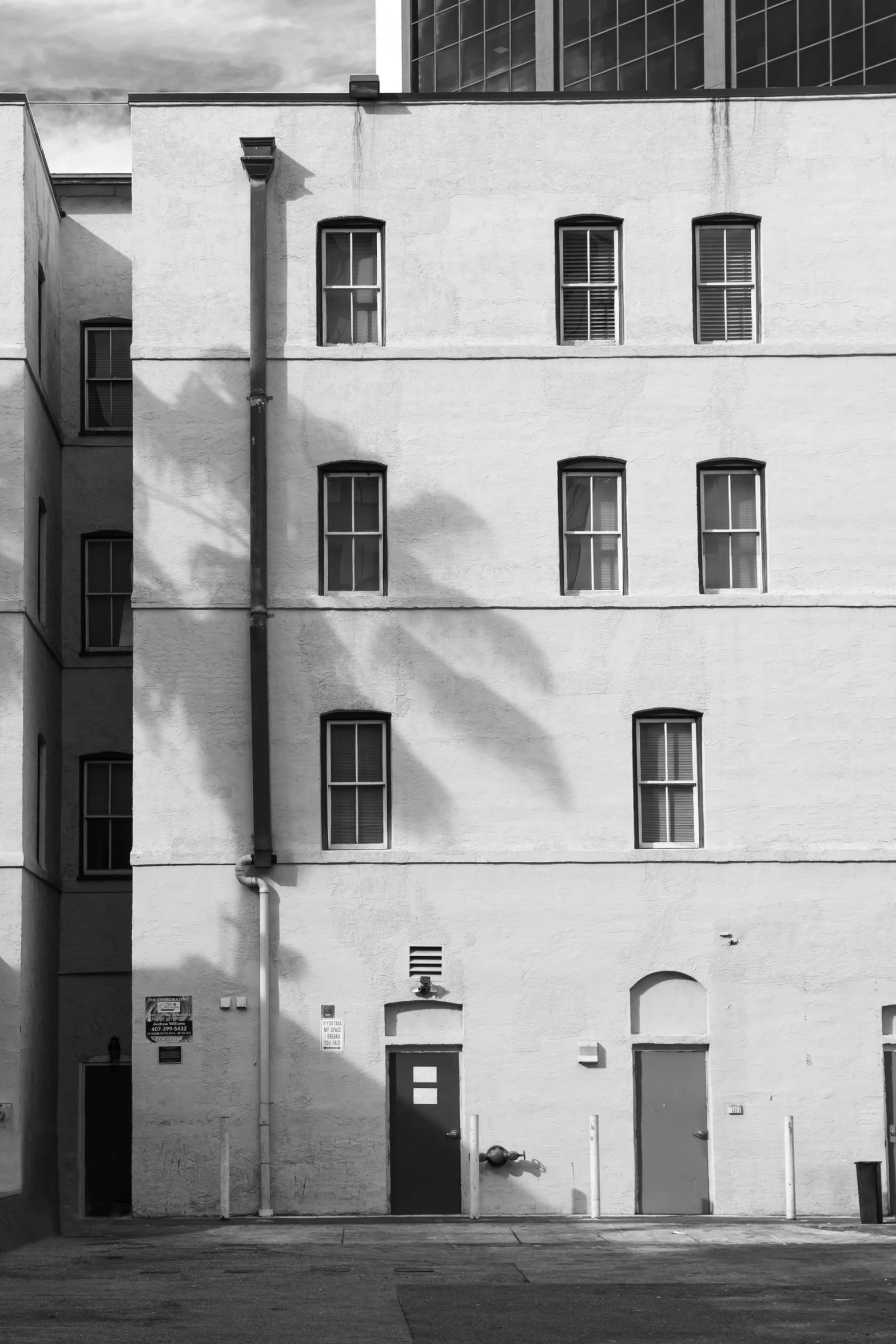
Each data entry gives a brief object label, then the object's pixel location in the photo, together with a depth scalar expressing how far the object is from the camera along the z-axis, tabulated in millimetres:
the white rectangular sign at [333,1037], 28781
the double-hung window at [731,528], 30078
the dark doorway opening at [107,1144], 32344
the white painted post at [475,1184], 28250
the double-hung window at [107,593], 33438
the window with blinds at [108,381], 33844
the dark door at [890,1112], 28625
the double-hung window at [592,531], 30078
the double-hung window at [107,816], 32969
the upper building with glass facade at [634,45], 57406
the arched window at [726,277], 30562
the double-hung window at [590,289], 30578
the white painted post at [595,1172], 28297
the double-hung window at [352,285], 30562
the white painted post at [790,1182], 28391
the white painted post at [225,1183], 28094
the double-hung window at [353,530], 30125
